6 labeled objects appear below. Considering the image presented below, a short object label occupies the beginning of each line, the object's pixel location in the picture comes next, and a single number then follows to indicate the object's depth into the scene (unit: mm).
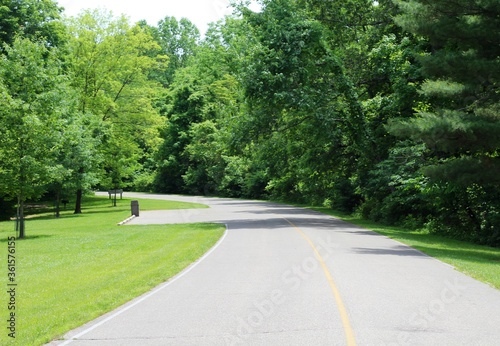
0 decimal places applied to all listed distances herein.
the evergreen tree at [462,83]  20344
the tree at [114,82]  51812
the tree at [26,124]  26812
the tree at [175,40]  116688
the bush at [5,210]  46050
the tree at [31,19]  46281
